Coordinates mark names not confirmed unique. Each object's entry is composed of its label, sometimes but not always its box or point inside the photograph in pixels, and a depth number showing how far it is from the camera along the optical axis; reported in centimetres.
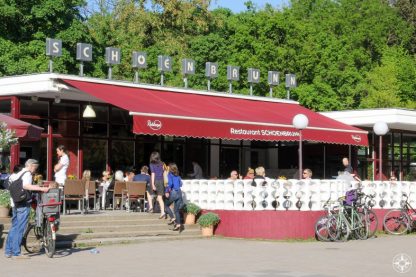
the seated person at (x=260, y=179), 2027
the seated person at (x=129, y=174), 2409
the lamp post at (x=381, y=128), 2488
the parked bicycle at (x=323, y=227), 1928
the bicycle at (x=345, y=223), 1911
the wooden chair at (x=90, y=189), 2148
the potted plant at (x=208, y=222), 2019
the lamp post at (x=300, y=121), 2170
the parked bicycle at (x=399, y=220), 2169
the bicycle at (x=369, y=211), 2002
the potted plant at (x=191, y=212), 2077
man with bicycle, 1476
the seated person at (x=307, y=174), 2118
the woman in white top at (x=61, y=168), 1991
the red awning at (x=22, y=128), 2031
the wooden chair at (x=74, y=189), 2034
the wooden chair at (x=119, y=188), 2264
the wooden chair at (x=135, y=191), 2194
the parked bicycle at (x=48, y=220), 1502
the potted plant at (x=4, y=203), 1720
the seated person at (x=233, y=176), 2242
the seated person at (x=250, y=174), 2284
